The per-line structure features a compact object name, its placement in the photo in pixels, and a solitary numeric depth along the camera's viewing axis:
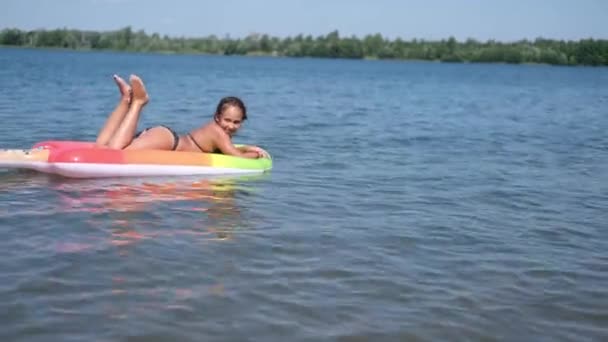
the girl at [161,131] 7.67
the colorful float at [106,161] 7.41
